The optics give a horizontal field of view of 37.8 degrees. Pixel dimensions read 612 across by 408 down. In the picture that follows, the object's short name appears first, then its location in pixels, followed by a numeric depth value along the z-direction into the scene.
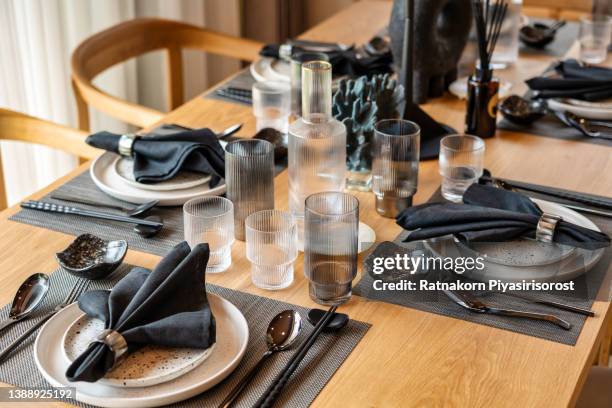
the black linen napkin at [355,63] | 2.16
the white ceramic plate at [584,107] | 1.94
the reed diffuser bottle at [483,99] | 1.82
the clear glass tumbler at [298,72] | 1.88
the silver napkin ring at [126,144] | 1.64
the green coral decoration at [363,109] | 1.62
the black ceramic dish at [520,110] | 1.93
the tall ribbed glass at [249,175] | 1.42
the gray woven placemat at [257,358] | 1.08
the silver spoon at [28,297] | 1.22
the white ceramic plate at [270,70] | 2.14
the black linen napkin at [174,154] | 1.59
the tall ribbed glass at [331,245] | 1.21
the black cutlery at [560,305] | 1.25
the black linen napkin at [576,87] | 2.01
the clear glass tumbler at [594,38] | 2.28
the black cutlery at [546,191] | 1.56
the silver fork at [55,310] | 1.15
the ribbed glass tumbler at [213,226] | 1.34
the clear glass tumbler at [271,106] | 1.85
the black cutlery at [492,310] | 1.22
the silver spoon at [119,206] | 1.52
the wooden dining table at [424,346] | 1.09
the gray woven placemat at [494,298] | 1.21
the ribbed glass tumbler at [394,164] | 1.48
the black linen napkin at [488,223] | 1.30
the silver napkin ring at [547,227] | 1.31
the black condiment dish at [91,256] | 1.32
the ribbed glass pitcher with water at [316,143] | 1.38
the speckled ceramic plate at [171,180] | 1.58
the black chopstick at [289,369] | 1.05
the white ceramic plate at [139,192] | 1.55
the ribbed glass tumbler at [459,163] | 1.61
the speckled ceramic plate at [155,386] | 1.04
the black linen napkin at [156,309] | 1.05
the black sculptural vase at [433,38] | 2.01
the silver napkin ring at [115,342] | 1.07
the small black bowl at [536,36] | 2.41
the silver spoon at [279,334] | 1.11
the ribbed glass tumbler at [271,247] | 1.29
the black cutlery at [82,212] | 1.47
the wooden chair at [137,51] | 2.14
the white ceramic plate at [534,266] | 1.30
